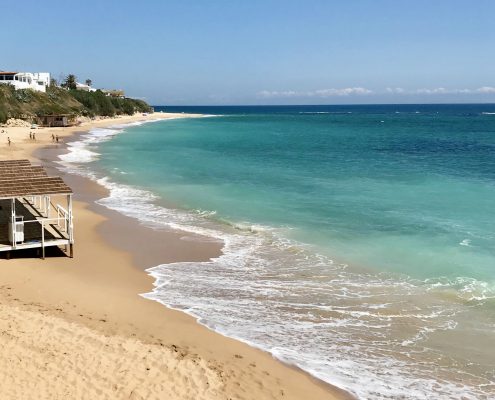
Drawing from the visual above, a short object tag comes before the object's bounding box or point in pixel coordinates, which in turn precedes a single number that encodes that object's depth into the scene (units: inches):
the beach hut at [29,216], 639.1
